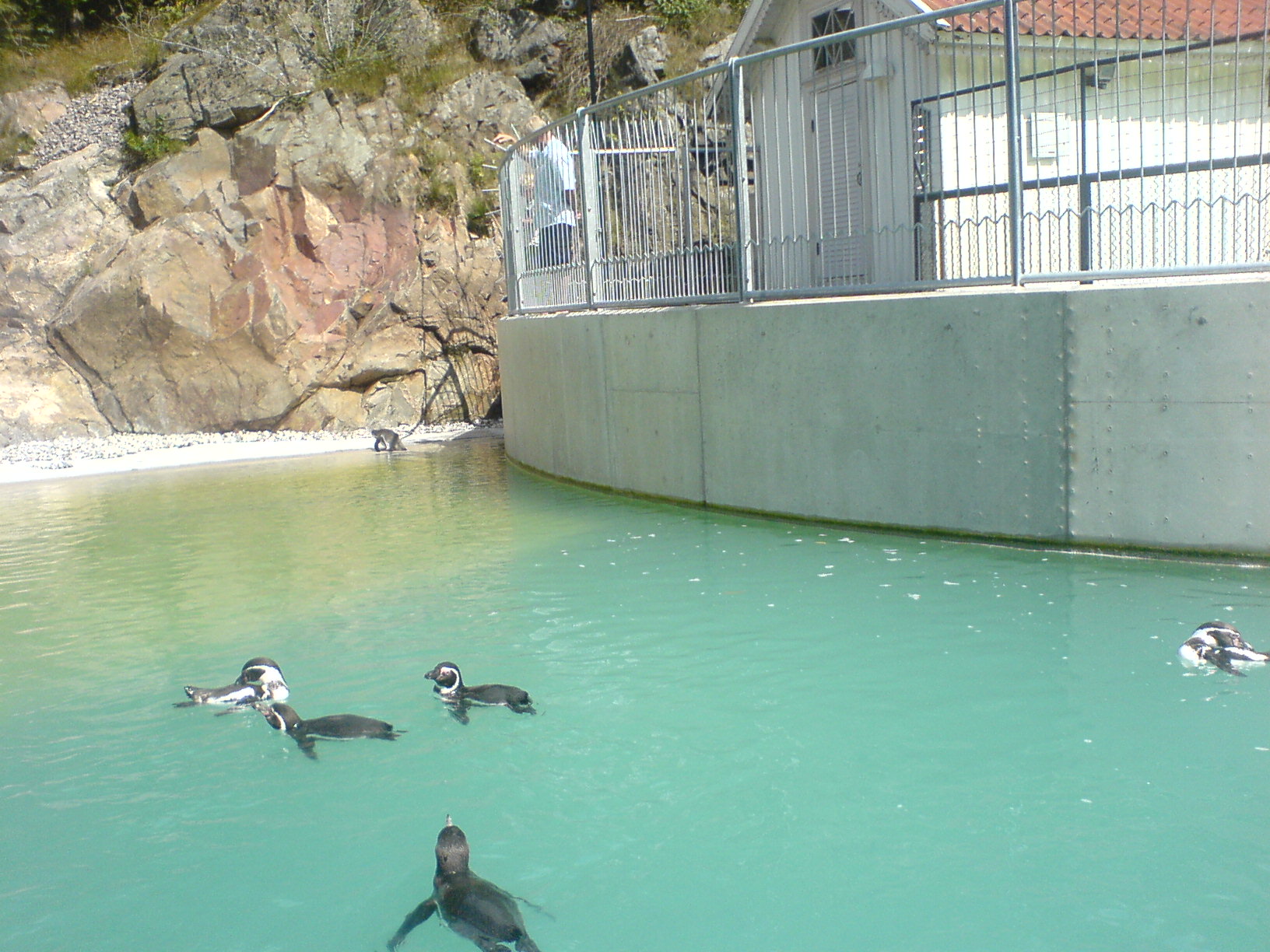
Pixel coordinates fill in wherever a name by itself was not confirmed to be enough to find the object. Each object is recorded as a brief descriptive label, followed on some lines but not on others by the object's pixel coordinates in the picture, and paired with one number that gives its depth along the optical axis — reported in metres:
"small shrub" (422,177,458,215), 18.78
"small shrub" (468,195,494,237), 18.77
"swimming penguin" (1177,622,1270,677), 5.01
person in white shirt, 11.32
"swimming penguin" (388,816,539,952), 3.16
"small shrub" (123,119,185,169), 20.39
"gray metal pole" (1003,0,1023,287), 7.24
